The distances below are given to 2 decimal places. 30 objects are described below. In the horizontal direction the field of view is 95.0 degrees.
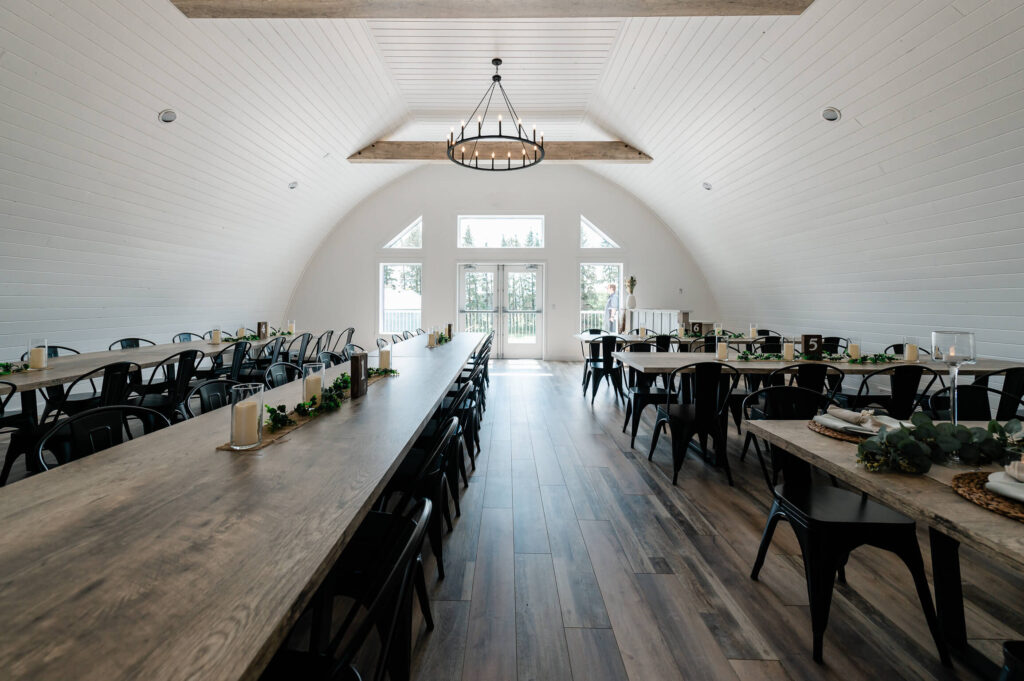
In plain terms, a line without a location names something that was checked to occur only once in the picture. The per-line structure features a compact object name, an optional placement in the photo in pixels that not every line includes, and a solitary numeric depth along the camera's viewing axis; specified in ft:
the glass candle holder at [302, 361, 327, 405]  6.54
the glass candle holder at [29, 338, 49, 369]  9.90
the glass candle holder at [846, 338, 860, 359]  12.51
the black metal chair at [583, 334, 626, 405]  17.12
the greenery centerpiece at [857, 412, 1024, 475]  4.08
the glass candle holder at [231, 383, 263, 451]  4.76
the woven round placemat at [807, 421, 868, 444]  5.11
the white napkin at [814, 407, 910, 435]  5.16
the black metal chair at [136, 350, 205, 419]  11.03
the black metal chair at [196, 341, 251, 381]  14.56
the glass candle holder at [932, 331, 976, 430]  4.60
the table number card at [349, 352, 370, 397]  7.41
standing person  30.83
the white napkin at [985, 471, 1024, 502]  3.41
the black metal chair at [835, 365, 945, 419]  10.21
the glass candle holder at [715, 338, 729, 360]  12.20
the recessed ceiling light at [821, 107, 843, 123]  13.74
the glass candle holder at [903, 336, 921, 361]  12.12
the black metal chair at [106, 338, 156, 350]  16.05
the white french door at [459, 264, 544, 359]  30.91
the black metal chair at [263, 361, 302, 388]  11.35
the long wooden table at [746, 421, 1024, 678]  3.10
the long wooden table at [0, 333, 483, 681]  1.98
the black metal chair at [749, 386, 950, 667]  4.99
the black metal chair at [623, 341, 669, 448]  12.38
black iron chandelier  19.58
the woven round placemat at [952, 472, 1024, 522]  3.32
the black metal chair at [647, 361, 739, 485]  10.03
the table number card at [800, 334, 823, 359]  12.55
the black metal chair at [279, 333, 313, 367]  17.24
